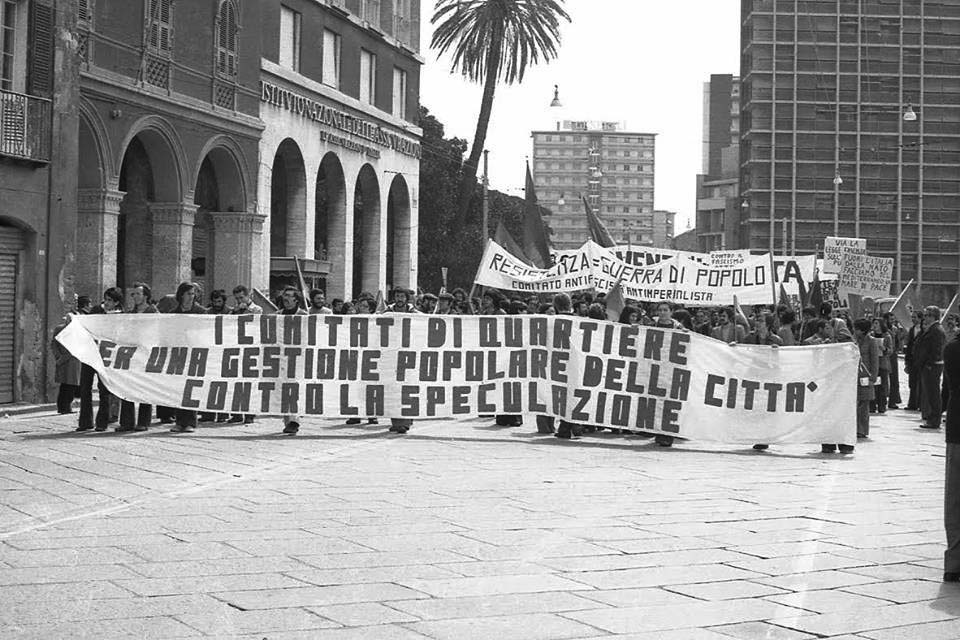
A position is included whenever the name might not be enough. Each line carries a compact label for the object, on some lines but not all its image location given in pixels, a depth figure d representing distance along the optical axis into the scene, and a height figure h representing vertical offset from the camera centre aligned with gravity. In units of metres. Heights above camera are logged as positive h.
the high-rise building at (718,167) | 124.69 +16.88
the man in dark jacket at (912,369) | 21.59 -0.47
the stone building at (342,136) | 32.00 +5.14
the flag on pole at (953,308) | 21.75 +0.62
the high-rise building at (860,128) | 88.75 +14.39
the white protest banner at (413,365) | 14.13 -0.42
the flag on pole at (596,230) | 26.39 +2.07
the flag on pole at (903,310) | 24.98 +0.58
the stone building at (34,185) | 17.39 +1.81
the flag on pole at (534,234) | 25.19 +1.93
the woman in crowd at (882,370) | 20.77 -0.48
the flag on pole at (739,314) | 17.98 +0.30
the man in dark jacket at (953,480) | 6.96 -0.75
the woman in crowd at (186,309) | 14.50 +0.15
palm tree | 43.59 +9.77
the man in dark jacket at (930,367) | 18.31 -0.37
